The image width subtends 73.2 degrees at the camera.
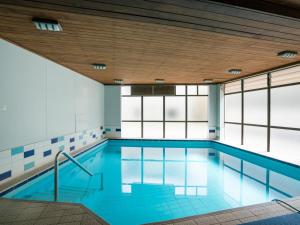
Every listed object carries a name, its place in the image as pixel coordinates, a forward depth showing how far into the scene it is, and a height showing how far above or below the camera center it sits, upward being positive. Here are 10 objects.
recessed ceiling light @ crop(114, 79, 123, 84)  7.47 +1.12
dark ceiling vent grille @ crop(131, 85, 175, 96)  8.66 +0.89
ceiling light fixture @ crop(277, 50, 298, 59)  3.65 +1.06
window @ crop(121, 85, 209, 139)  8.66 -0.14
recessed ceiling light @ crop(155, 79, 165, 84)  7.48 +1.13
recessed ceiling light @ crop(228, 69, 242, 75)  5.53 +1.11
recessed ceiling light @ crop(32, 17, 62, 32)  2.37 +1.04
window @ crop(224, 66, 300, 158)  4.98 -0.05
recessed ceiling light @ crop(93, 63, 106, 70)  4.85 +1.09
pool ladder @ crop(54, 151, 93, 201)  2.39 -0.84
